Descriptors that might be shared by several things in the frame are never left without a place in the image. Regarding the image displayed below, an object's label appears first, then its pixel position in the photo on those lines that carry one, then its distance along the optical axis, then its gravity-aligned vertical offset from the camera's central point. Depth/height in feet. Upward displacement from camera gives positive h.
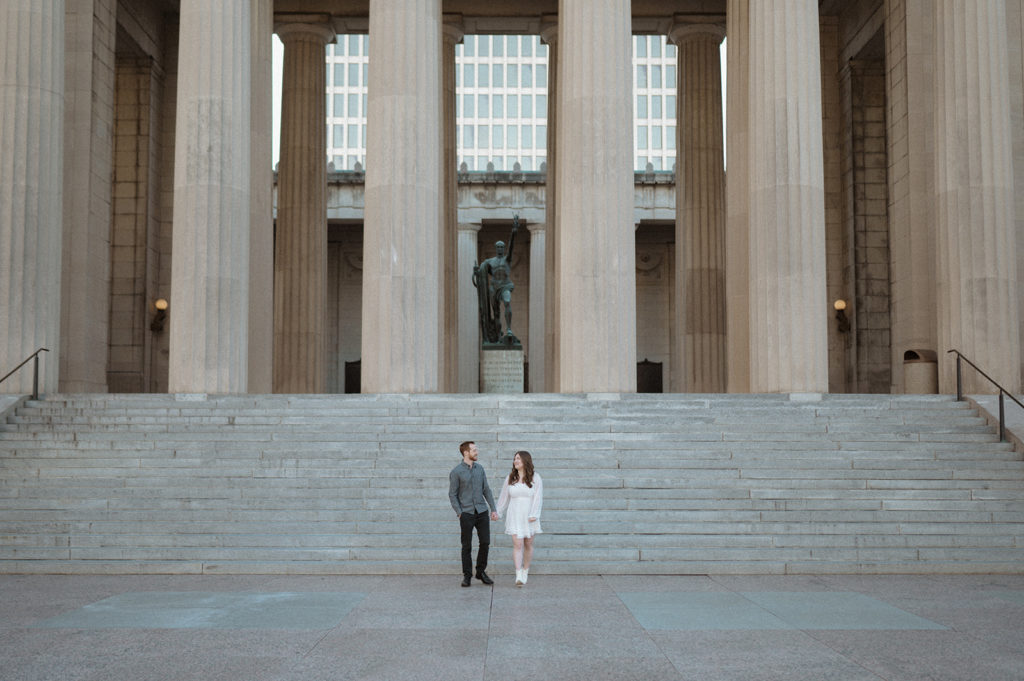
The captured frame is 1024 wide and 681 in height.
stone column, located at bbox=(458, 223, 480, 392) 136.67 +9.05
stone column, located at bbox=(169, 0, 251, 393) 77.20 +13.83
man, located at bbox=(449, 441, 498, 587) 46.19 -5.86
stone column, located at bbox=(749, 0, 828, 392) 78.95 +14.39
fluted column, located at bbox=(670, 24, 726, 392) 110.73 +18.95
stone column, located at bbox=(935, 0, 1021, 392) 81.05 +15.41
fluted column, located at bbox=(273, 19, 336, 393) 111.04 +17.57
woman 45.93 -5.86
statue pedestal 108.88 +1.17
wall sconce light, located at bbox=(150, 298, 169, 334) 117.91 +7.69
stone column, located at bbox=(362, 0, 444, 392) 77.51 +14.05
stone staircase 51.52 -6.12
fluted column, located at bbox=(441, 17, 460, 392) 117.50 +20.61
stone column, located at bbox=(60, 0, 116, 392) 96.22 +17.56
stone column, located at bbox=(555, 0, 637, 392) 77.46 +14.00
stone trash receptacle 88.07 +0.66
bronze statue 110.63 +9.95
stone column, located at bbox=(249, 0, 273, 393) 88.58 +14.82
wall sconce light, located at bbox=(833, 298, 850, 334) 120.47 +7.76
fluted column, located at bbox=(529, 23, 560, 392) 109.86 +18.29
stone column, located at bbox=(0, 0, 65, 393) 78.33 +15.95
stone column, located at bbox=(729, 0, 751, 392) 92.79 +16.89
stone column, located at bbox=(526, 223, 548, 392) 142.31 +11.07
